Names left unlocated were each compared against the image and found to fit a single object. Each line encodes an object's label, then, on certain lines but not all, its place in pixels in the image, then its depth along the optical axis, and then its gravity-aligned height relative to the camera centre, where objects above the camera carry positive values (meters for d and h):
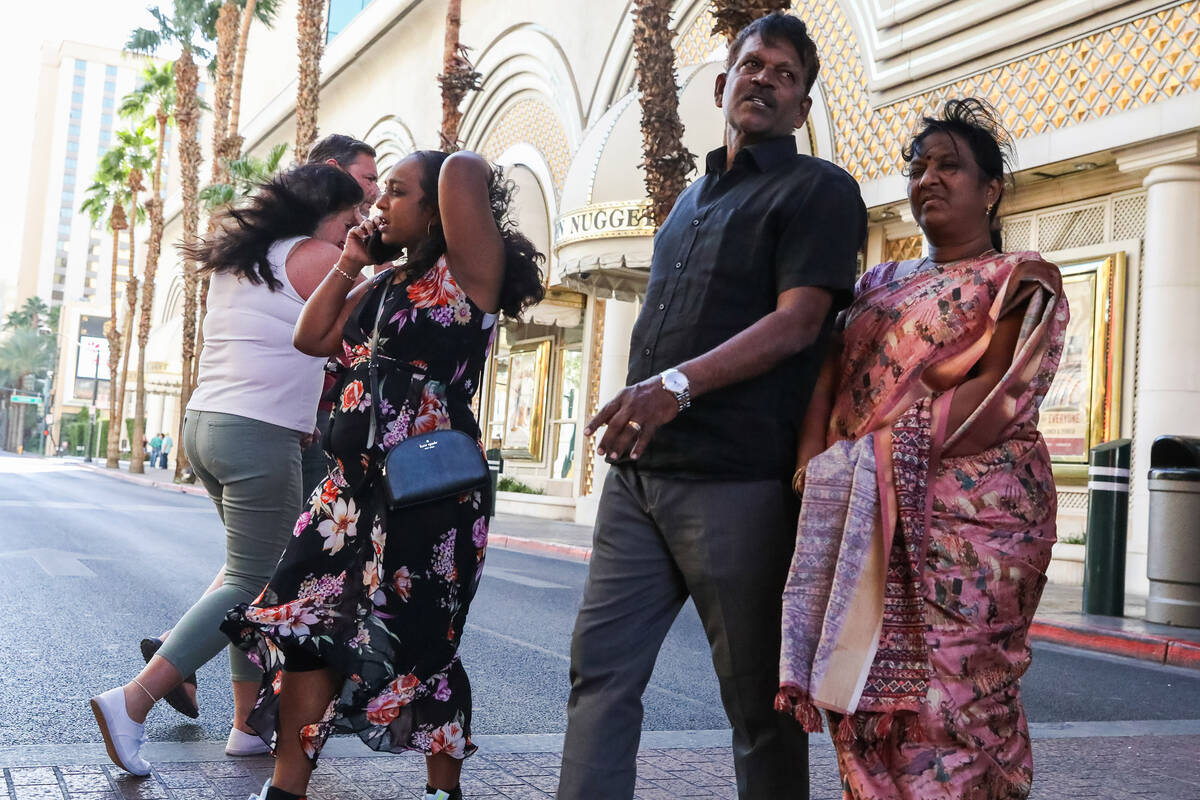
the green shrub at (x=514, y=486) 26.42 -0.81
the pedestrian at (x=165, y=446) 57.28 -1.04
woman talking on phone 3.09 -0.26
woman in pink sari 2.49 -0.13
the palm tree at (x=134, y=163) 46.50 +10.08
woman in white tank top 3.90 +0.13
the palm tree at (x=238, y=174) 29.67 +6.41
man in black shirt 2.50 -0.04
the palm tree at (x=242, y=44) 32.97 +10.43
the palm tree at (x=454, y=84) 19.36 +5.68
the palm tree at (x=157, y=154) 41.75 +10.43
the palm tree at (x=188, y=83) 35.25 +10.15
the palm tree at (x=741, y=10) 11.66 +4.32
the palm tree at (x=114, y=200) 48.31 +9.24
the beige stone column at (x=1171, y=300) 11.96 +1.91
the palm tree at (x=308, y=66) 24.84 +7.58
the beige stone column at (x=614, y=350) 21.86 +1.89
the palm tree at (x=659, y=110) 13.45 +3.88
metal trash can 9.48 -0.36
